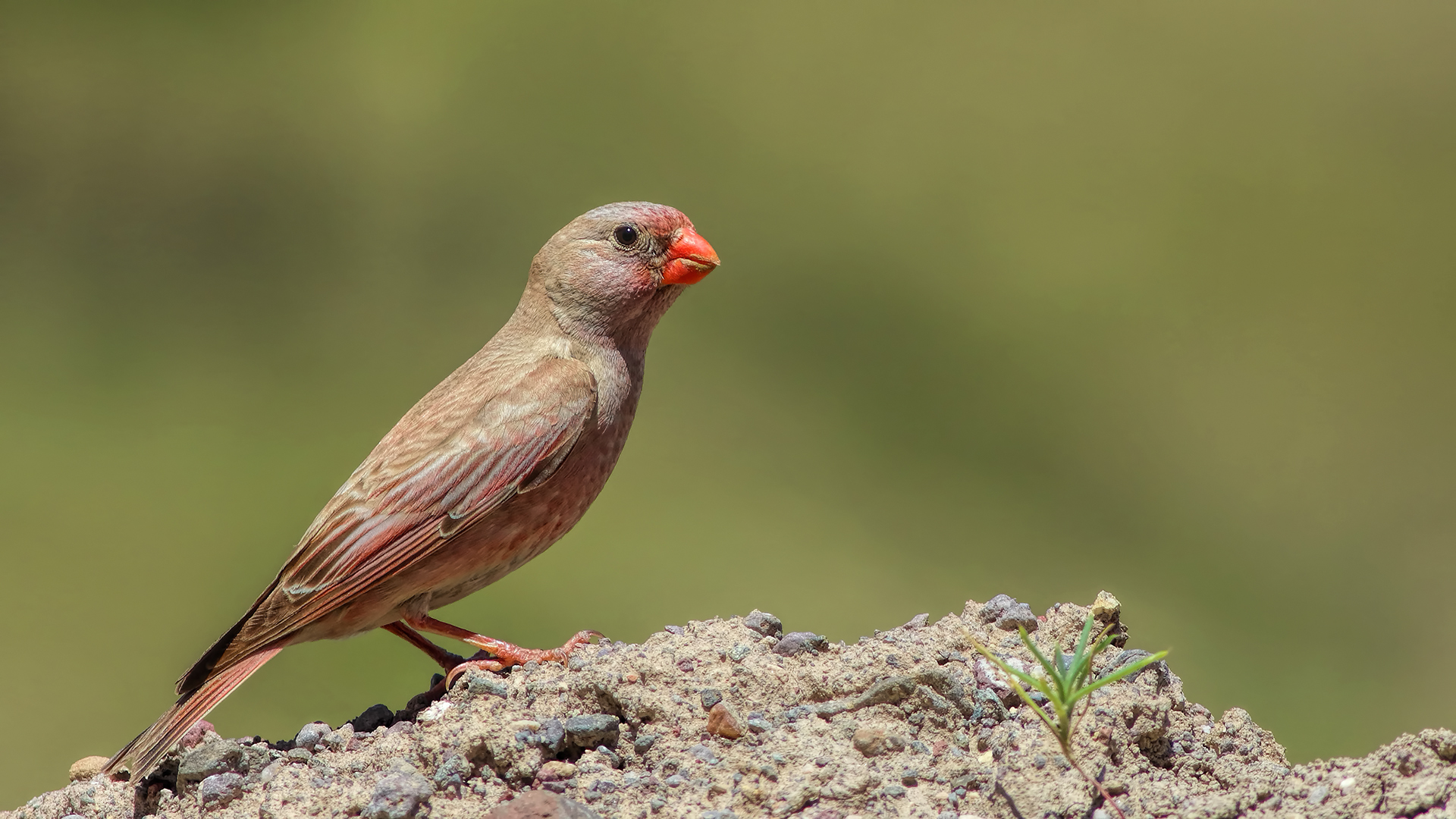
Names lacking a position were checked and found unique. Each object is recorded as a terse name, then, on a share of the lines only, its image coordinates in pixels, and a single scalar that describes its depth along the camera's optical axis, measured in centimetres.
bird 845
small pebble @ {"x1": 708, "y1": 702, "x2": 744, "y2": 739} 629
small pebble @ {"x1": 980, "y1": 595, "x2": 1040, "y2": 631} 769
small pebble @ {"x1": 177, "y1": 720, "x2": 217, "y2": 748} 766
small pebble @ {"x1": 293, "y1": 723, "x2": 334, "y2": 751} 716
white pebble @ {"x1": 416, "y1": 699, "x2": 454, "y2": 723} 701
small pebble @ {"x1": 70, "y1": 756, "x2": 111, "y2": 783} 821
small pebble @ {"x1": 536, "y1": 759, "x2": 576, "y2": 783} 614
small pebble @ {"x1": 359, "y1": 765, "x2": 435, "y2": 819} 575
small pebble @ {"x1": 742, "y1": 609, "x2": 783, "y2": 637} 770
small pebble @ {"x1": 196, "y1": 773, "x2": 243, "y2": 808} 672
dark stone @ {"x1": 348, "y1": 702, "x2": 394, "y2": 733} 765
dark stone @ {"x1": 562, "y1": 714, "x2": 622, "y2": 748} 625
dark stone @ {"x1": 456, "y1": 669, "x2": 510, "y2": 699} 701
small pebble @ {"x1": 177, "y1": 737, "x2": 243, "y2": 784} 687
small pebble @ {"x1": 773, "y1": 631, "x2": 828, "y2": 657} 712
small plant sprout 518
